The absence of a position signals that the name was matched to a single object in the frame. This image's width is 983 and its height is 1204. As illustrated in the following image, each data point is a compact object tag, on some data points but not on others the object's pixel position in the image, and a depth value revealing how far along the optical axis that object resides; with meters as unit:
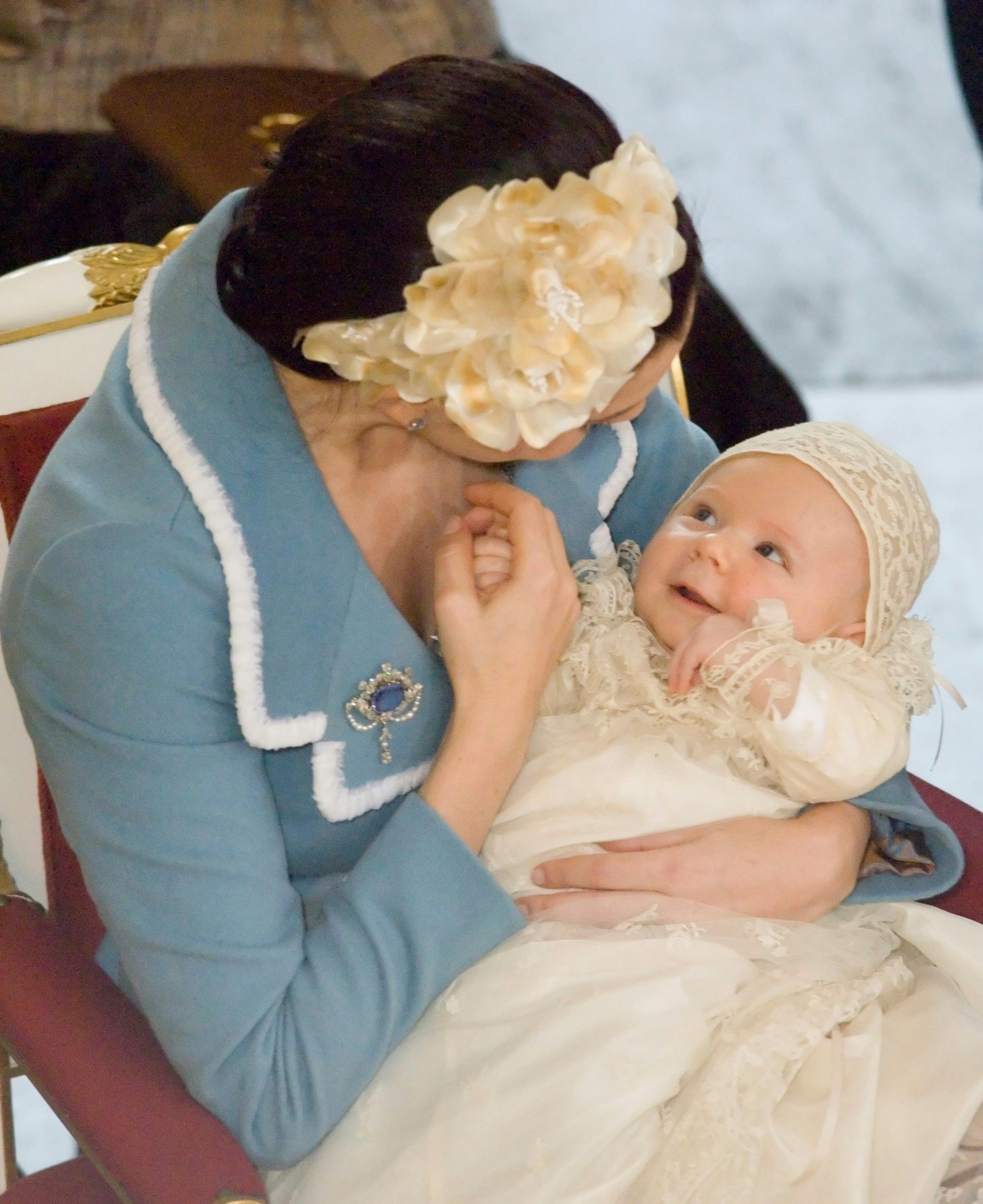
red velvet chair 4.56
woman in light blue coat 4.54
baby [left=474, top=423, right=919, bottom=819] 4.68
